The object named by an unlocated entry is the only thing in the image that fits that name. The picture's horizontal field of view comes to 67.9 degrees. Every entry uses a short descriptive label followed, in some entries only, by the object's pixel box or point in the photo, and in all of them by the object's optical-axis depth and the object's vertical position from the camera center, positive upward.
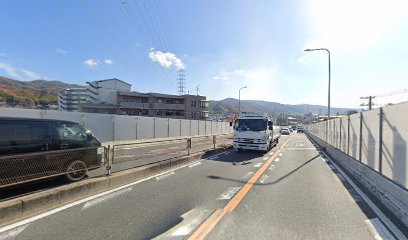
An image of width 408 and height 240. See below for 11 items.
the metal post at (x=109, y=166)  8.76 -1.36
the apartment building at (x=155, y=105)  84.12 +4.11
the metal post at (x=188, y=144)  15.59 -1.24
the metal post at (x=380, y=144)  7.75 -0.56
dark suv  6.65 -0.82
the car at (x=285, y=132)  68.84 -2.47
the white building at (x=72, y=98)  92.25 +6.97
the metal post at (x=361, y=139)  10.38 -0.59
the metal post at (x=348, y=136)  13.38 -0.65
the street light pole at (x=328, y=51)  27.28 +6.40
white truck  19.38 -0.77
